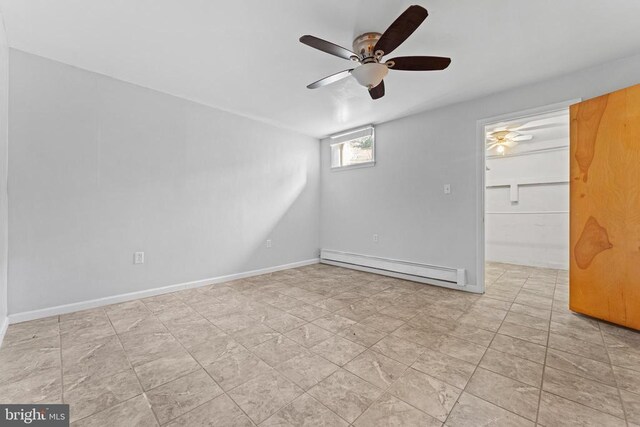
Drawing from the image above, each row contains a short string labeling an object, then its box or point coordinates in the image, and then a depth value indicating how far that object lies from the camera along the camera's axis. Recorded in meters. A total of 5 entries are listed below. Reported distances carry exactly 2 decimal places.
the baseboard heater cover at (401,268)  3.31
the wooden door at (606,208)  2.13
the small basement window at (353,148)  4.27
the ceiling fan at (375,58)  1.70
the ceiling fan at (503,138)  4.22
